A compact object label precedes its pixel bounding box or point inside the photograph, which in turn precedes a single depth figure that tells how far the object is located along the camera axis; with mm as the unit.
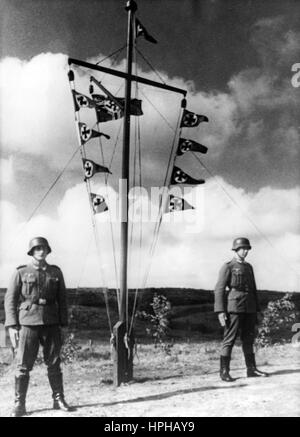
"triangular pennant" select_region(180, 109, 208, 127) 5801
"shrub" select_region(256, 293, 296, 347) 7459
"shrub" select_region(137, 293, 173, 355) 7434
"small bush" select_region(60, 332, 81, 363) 6539
